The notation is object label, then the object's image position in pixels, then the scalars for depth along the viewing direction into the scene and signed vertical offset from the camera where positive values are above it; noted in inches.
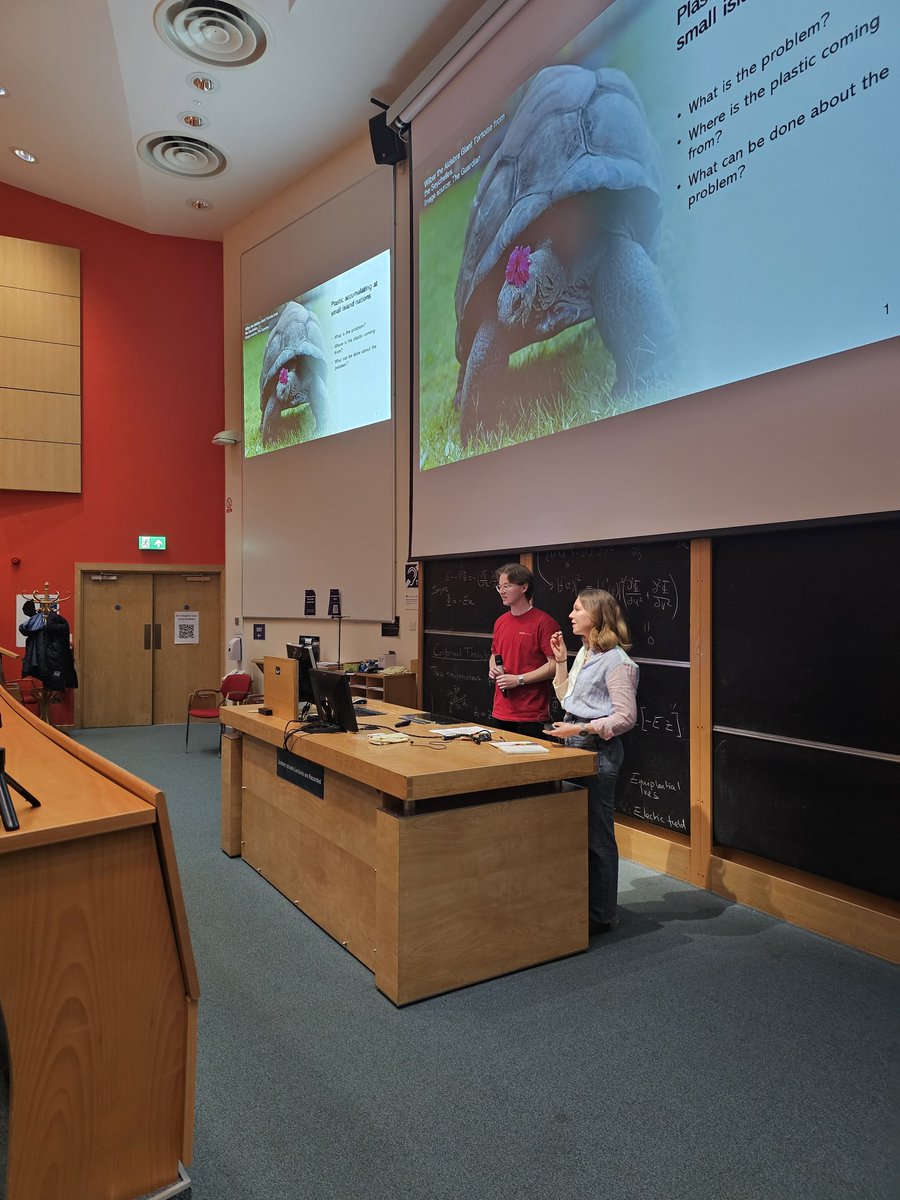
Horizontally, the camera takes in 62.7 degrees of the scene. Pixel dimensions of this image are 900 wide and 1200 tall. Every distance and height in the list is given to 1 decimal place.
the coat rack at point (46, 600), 309.6 -3.7
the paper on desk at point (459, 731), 124.1 -23.7
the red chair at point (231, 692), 273.1 -38.5
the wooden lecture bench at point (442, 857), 97.3 -37.7
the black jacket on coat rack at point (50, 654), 294.7 -25.3
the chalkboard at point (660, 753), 143.5 -32.3
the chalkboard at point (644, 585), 144.4 +1.7
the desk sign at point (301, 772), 122.0 -31.2
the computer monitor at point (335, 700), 125.6 -18.7
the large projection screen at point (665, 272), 111.7 +61.5
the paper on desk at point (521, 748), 110.7 -23.7
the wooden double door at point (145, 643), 327.0 -23.7
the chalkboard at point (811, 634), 112.2 -6.7
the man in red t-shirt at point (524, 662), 147.9 -14.0
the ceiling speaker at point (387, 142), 239.3 +146.3
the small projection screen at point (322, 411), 252.7 +69.2
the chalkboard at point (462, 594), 199.5 -0.4
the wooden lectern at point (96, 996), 53.6 -31.1
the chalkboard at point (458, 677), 203.0 -24.3
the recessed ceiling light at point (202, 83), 235.8 +164.1
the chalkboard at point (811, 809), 112.0 -35.5
